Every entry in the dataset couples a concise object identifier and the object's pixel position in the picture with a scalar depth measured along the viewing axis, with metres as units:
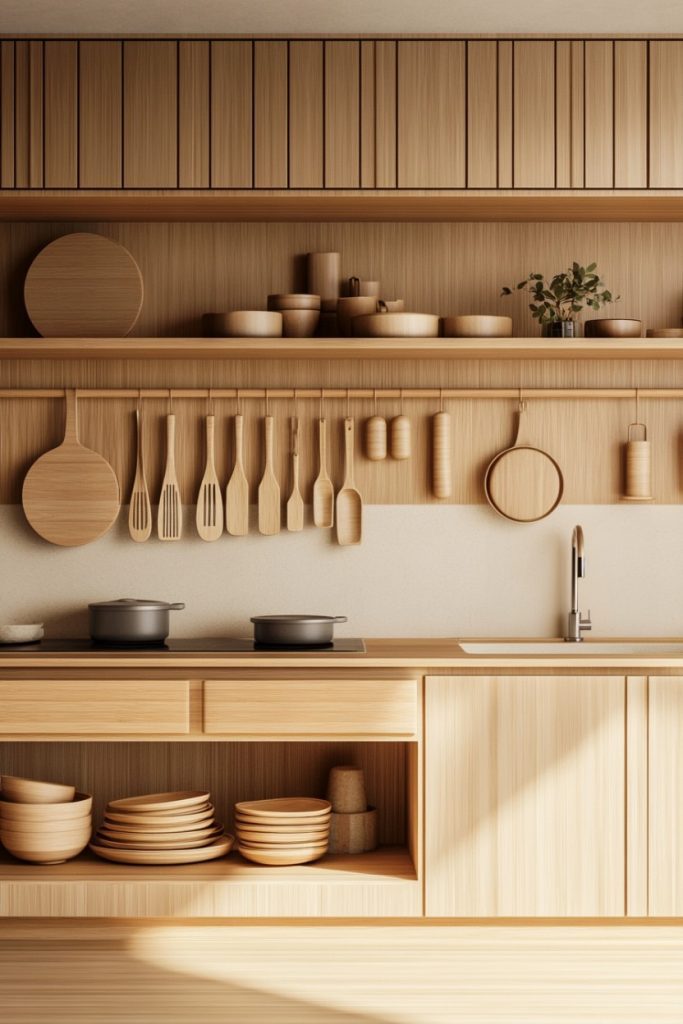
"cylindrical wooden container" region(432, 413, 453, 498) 3.67
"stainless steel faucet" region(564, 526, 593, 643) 3.60
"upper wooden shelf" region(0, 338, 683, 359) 3.37
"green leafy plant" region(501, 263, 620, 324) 3.52
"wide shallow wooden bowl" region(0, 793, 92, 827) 3.28
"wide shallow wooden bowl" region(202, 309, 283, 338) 3.42
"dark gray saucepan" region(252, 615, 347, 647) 3.31
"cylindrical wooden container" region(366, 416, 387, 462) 3.66
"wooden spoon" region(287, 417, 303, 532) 3.67
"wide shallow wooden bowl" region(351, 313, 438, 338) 3.40
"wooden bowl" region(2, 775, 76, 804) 3.35
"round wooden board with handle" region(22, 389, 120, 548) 3.66
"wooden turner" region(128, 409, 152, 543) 3.67
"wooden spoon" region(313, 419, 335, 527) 3.69
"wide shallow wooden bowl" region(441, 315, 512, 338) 3.43
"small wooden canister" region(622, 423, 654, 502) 3.66
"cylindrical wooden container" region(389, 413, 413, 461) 3.67
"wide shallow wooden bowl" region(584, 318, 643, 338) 3.44
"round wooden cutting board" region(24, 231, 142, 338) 3.64
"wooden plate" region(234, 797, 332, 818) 3.28
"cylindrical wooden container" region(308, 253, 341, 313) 3.65
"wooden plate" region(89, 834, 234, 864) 3.29
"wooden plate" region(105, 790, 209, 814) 3.31
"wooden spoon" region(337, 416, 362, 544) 3.70
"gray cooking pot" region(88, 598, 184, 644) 3.36
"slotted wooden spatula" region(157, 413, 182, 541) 3.68
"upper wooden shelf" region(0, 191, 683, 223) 3.37
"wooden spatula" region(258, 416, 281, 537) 3.68
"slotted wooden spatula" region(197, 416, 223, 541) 3.68
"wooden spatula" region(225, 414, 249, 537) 3.68
